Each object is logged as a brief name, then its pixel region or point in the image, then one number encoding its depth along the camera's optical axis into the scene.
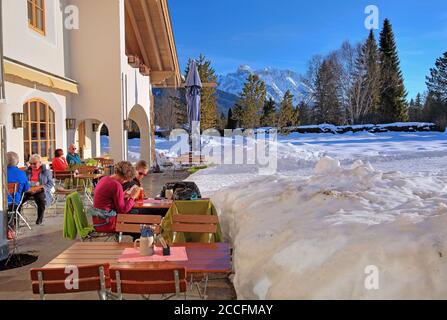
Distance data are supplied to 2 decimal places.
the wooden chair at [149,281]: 2.95
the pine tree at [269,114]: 40.44
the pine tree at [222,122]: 53.91
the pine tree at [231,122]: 50.11
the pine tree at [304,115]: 52.56
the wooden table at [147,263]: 3.59
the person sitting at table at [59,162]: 9.73
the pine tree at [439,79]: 49.00
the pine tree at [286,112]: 37.41
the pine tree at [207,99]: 43.59
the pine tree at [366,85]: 45.66
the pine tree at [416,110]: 51.30
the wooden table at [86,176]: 9.30
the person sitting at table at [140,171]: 7.01
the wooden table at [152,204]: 6.07
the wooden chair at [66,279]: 2.98
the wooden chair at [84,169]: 9.80
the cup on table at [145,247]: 3.71
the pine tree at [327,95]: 50.00
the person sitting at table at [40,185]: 7.48
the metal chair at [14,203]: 6.45
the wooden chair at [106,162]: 12.54
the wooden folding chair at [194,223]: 4.90
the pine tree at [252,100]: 41.19
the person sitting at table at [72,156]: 10.90
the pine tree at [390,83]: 46.03
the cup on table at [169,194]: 6.92
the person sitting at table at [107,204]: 5.27
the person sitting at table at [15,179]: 6.57
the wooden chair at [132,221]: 4.83
